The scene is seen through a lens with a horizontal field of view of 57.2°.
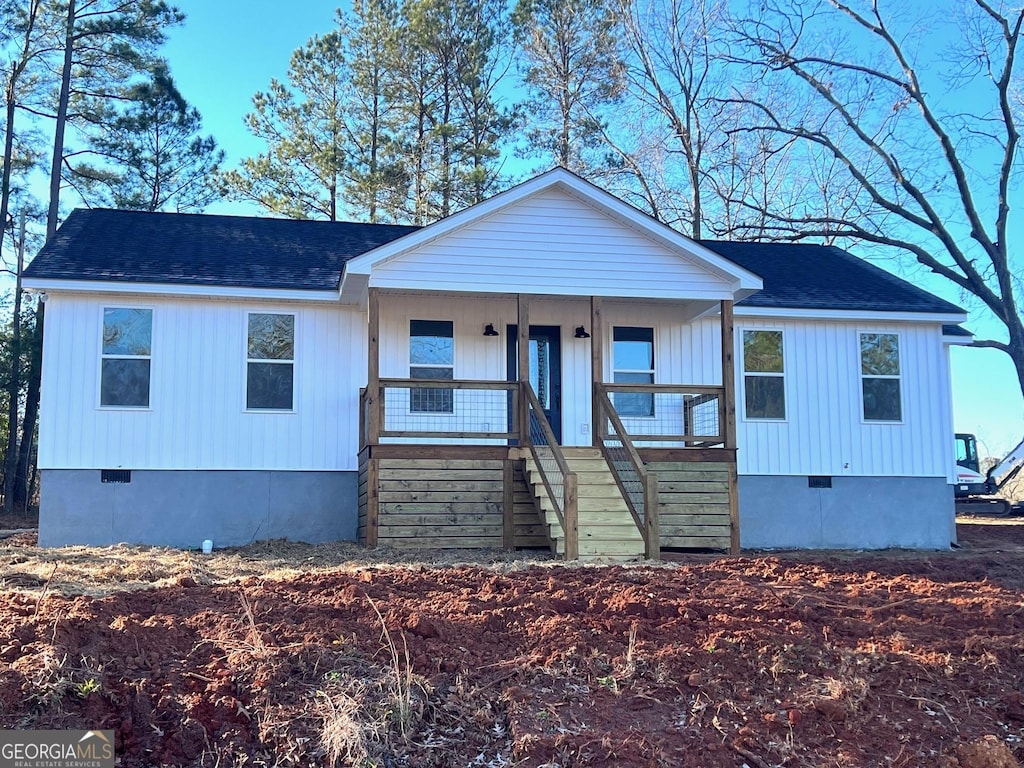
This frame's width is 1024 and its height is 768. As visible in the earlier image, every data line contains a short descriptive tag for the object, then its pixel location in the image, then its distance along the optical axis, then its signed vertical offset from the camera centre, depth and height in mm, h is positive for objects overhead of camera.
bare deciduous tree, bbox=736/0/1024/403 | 19125 +5967
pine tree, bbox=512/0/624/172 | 25766 +10261
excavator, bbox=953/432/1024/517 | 22547 -1064
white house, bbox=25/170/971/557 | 11625 +773
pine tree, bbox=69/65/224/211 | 23359 +7623
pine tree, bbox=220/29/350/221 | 24875 +8383
